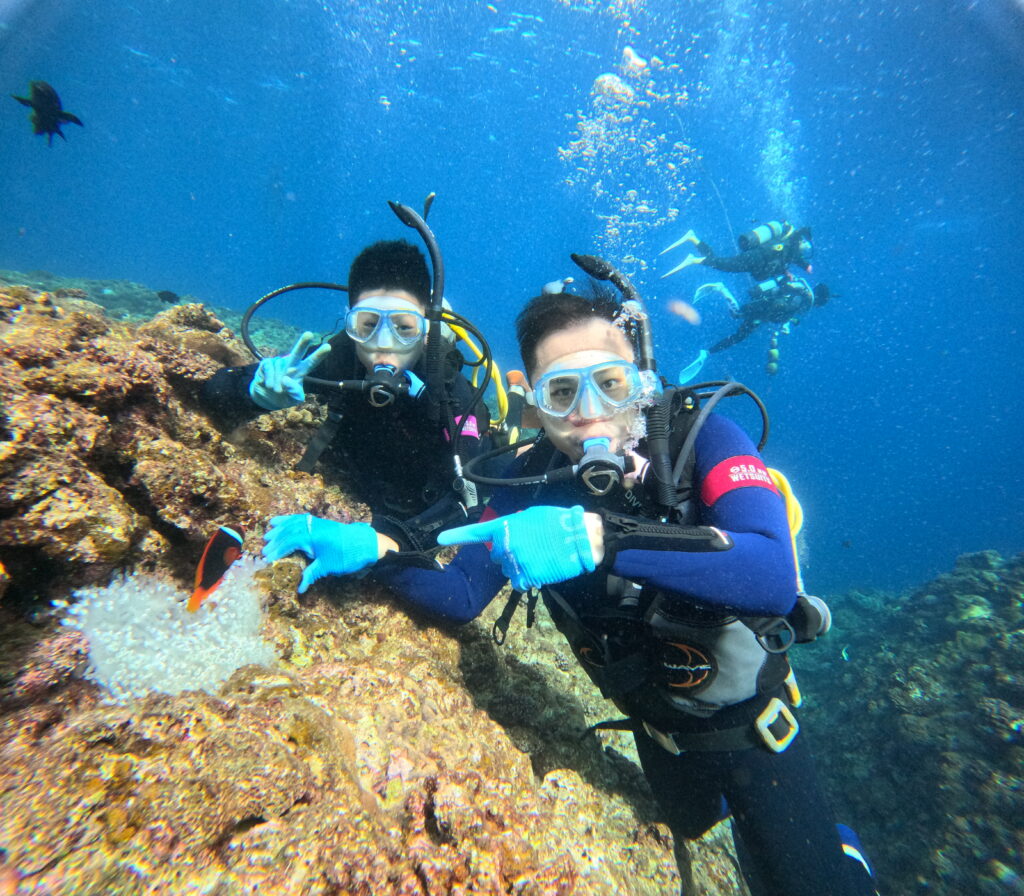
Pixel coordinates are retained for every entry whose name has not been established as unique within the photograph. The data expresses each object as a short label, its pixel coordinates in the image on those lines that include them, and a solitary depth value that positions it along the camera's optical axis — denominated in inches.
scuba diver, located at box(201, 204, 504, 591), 40.5
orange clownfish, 27.0
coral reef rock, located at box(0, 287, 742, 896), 17.5
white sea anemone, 23.7
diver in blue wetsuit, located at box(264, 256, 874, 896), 28.6
